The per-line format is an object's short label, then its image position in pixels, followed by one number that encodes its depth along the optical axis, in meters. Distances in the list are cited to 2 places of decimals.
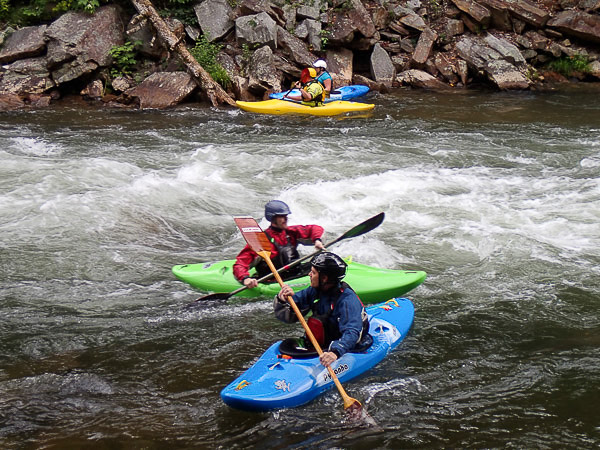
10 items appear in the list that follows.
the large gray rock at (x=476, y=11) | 13.82
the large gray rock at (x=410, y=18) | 13.76
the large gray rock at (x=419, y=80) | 13.12
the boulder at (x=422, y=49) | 13.34
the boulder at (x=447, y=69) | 13.36
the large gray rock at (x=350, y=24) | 12.97
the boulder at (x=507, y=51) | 13.26
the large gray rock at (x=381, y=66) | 12.96
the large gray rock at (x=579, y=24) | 13.46
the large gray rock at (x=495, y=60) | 12.95
